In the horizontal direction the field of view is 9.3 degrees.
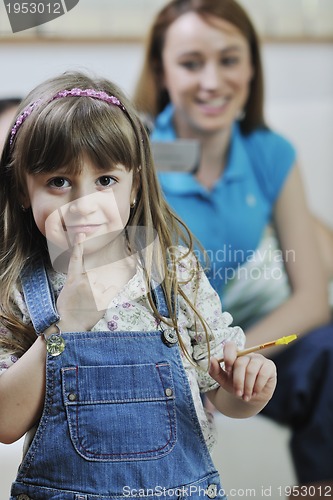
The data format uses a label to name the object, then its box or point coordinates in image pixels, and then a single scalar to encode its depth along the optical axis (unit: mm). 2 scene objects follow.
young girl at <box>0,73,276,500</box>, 2124
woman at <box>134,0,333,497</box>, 2805
